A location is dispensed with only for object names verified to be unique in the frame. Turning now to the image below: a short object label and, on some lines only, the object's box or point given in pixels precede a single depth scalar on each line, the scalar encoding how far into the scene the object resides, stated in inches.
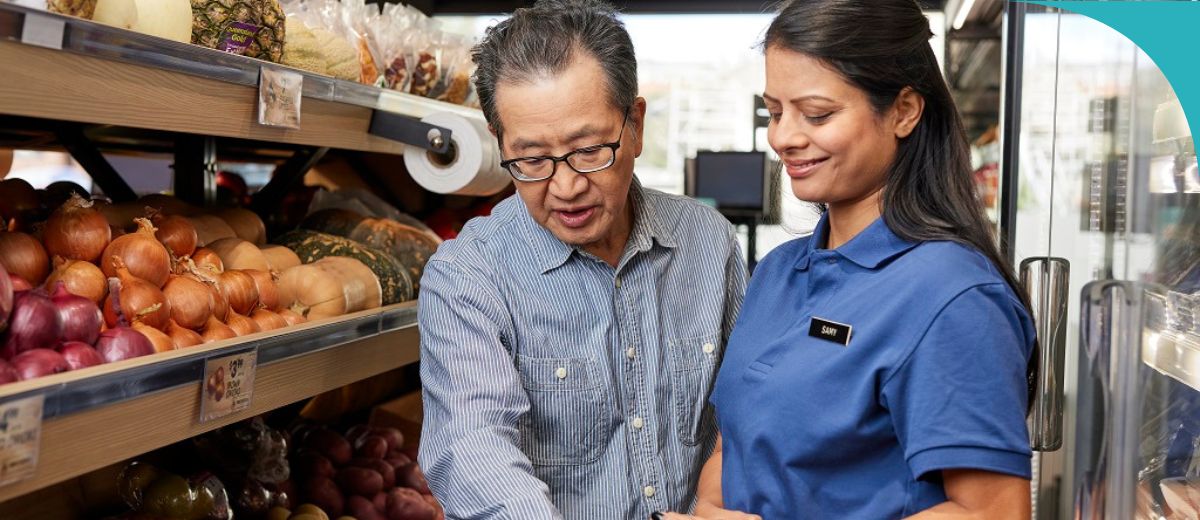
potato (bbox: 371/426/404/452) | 116.7
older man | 62.7
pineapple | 77.6
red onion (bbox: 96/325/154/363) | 60.5
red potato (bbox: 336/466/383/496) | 106.0
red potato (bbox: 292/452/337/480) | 105.0
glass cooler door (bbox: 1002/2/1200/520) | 37.2
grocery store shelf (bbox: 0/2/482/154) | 51.9
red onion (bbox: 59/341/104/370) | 56.7
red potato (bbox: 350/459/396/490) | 108.7
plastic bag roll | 92.8
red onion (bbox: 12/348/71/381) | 53.0
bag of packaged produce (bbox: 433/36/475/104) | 117.9
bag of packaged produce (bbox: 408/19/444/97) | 113.8
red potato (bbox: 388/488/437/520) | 107.1
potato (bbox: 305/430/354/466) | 109.7
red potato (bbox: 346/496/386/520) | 104.8
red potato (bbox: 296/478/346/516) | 103.7
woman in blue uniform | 46.9
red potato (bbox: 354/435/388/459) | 112.3
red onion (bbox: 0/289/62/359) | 55.4
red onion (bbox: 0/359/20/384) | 51.5
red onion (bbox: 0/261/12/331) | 54.4
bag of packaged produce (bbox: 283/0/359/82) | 88.6
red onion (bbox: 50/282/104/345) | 59.6
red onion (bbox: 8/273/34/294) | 58.9
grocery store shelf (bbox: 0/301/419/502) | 51.4
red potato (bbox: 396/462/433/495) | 112.9
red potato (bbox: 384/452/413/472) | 113.0
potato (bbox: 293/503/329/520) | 98.5
